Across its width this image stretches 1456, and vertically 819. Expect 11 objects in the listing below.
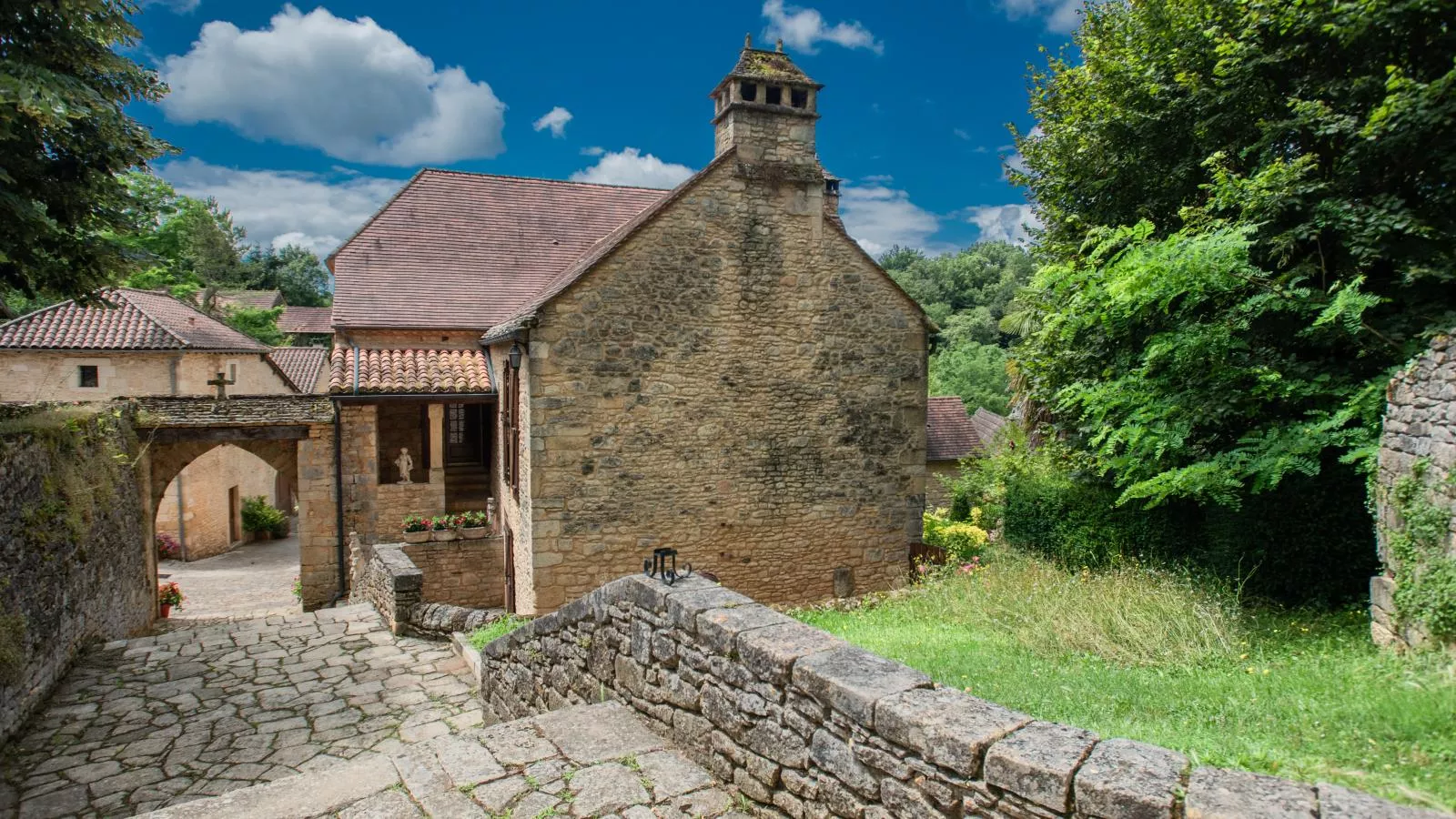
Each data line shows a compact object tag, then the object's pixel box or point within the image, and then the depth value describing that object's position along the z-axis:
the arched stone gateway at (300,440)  15.17
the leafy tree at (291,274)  62.06
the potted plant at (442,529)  14.70
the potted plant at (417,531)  14.52
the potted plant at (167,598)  15.51
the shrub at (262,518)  26.33
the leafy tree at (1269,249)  7.73
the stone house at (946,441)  28.73
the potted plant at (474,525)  14.88
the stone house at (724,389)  11.60
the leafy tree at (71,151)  6.77
